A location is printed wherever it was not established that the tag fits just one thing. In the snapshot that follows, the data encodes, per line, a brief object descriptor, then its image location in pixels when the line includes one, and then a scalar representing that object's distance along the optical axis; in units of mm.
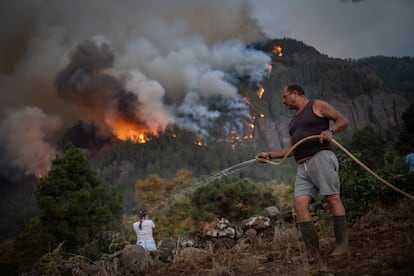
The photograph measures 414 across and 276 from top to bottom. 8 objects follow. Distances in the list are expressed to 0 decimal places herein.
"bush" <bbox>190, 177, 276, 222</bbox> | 21359
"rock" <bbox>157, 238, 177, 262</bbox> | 5594
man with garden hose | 3541
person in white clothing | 7943
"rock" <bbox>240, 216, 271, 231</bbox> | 7344
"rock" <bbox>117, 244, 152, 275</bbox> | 4984
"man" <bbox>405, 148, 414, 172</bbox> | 8016
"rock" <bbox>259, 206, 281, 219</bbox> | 8174
